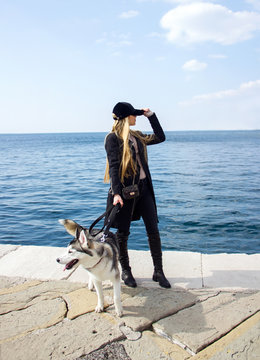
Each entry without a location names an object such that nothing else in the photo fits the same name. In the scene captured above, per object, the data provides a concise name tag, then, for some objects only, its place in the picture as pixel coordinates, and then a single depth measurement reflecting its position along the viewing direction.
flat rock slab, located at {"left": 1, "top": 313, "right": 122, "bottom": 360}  2.99
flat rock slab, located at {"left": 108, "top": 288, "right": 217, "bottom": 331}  3.48
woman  4.17
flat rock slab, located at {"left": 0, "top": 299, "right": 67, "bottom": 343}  3.35
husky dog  3.36
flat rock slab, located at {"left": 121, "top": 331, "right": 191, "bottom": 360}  2.94
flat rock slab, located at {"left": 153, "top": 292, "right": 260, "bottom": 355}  3.14
